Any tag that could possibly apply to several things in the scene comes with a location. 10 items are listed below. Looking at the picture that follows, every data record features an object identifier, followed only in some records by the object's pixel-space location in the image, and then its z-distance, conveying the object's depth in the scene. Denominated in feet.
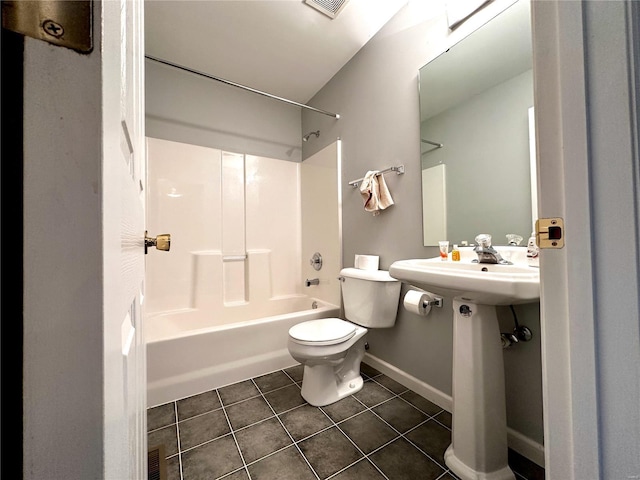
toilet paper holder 4.34
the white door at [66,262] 0.57
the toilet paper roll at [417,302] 4.07
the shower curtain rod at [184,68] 4.72
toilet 4.36
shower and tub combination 5.12
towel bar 5.03
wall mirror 3.42
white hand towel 5.24
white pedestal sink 3.02
